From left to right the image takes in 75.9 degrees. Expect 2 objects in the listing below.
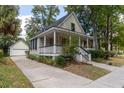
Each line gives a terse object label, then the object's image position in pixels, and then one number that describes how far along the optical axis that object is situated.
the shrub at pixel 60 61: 4.20
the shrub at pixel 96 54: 5.75
